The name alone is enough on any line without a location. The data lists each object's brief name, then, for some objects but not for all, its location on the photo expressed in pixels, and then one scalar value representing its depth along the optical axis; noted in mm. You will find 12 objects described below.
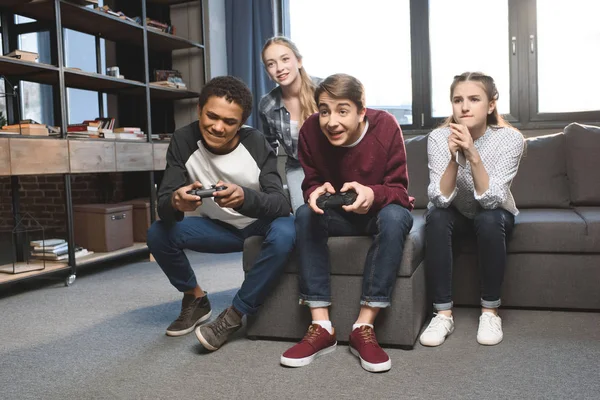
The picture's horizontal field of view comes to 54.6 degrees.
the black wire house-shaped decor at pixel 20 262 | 2797
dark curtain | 4070
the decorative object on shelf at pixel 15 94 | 2816
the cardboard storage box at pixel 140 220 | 3639
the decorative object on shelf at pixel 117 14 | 3273
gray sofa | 1793
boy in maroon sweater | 1690
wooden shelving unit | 2674
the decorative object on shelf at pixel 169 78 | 3893
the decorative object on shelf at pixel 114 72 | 3410
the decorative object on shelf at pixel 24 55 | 2699
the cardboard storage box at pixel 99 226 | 3307
